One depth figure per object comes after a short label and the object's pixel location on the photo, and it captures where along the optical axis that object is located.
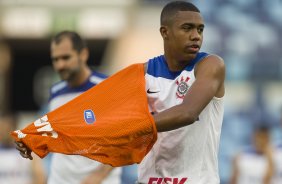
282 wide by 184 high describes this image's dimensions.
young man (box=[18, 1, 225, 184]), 10.55
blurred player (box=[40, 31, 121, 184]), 14.88
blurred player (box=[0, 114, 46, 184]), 23.75
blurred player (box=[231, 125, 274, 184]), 25.54
